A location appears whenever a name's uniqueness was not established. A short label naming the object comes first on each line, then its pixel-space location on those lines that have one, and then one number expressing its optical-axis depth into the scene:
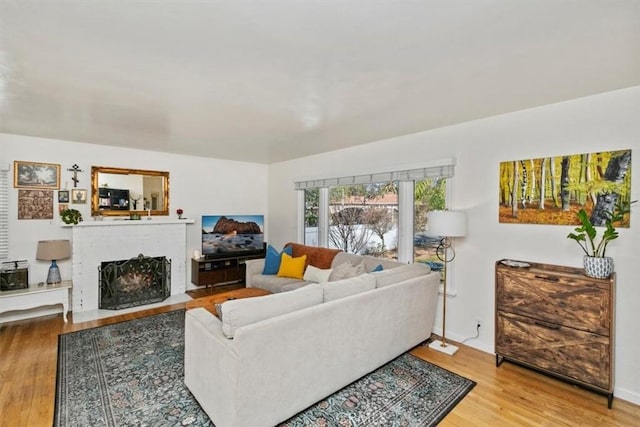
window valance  3.51
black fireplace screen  4.49
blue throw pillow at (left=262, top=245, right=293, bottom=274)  4.61
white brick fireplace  4.30
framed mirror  4.61
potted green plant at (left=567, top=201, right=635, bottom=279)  2.38
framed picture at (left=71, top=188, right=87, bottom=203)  4.40
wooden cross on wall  4.36
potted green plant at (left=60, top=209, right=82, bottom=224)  4.19
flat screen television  5.61
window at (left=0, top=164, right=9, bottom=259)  3.90
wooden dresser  2.32
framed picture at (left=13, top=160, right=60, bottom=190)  4.02
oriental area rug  2.17
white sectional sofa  1.87
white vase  2.37
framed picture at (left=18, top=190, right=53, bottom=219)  4.05
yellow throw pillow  4.38
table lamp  3.90
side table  3.62
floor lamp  3.10
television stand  5.25
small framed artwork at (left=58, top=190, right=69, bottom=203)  4.30
